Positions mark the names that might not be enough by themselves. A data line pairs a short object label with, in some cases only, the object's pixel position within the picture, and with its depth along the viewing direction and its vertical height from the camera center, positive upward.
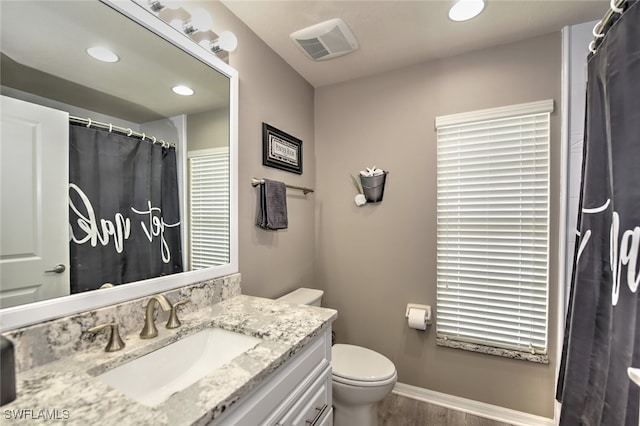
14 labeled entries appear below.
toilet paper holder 1.86 -0.71
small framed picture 1.69 +0.41
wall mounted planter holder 2.02 +0.18
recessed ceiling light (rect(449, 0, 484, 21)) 1.38 +1.07
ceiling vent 1.52 +1.05
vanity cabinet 0.73 -0.61
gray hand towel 1.62 +0.02
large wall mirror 0.74 +0.19
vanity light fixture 1.09 +0.84
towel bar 1.60 +0.17
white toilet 1.45 -0.96
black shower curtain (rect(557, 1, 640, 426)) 0.83 -0.14
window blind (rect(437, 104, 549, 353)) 1.67 -0.14
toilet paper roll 1.82 -0.75
